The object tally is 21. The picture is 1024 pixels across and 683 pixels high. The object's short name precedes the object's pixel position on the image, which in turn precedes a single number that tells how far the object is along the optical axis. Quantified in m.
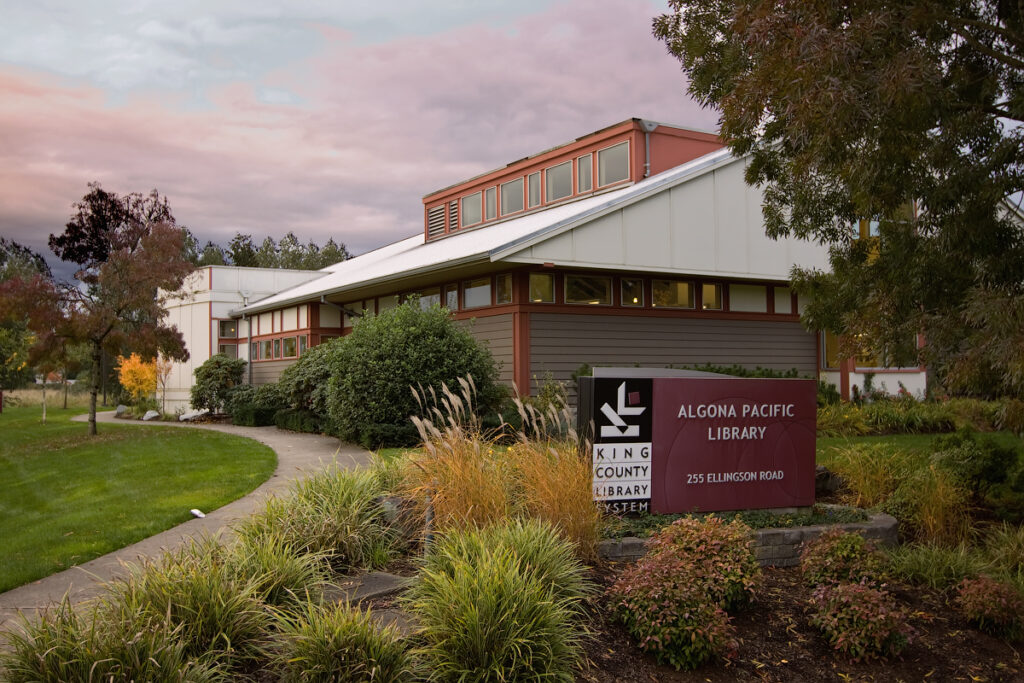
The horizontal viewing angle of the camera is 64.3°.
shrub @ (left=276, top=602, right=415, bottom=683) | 4.06
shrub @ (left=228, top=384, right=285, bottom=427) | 22.22
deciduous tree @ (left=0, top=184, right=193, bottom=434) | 17.30
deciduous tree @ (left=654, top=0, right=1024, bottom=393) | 6.51
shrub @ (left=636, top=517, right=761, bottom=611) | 5.46
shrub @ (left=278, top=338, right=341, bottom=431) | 17.97
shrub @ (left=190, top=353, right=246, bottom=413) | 26.72
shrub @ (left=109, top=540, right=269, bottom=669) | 4.29
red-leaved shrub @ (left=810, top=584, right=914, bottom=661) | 5.24
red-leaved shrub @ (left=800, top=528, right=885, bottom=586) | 5.95
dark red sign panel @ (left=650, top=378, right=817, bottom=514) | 7.25
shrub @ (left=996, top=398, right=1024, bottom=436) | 7.01
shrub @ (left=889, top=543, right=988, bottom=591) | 6.46
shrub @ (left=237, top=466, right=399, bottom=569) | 6.07
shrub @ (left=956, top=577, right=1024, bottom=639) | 5.80
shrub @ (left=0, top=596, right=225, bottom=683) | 3.76
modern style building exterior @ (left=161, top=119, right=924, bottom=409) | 16.58
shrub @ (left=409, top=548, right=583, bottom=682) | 4.33
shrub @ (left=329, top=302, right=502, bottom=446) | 14.03
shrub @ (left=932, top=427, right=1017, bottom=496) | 8.87
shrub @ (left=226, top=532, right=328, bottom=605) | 4.96
